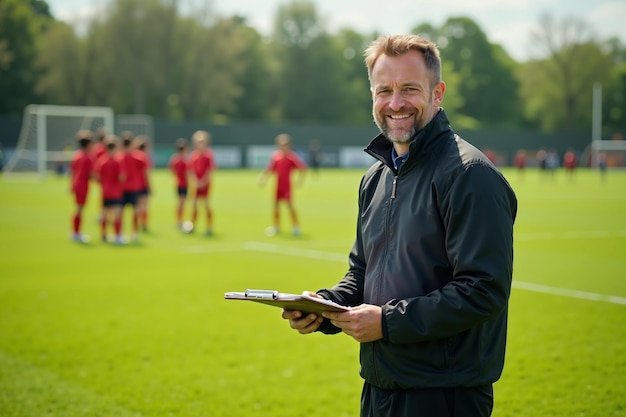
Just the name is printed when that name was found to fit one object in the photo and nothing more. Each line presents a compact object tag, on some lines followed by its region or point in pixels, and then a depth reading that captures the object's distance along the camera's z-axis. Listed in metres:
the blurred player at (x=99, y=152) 21.16
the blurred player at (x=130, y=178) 18.45
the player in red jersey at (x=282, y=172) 19.12
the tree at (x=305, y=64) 92.56
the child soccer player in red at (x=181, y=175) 20.28
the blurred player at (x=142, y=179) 18.66
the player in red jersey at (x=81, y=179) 17.53
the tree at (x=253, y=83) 91.56
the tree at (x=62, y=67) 63.47
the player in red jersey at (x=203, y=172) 18.83
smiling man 2.91
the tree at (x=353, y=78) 96.06
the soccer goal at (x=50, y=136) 44.22
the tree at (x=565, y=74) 86.88
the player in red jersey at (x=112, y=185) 17.27
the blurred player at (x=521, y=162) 50.50
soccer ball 19.23
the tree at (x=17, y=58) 58.08
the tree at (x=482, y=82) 106.38
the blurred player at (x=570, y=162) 49.22
